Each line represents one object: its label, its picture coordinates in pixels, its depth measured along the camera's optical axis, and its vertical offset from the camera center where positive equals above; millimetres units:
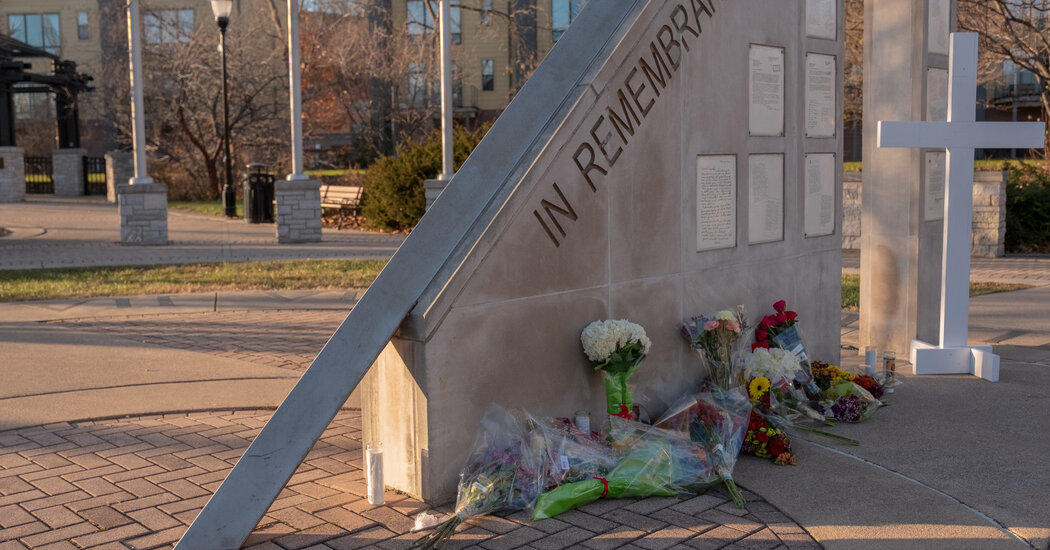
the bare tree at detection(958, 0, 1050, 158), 18312 +2948
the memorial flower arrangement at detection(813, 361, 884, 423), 6137 -1348
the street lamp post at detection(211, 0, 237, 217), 22562 +1596
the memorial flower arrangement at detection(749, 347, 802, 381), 6145 -1126
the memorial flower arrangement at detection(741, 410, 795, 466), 5297 -1412
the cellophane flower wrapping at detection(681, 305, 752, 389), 5910 -959
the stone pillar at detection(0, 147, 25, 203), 29016 +527
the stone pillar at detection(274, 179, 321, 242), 17781 -368
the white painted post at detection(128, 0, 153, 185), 16875 +1515
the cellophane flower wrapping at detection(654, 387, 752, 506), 5191 -1307
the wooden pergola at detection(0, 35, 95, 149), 29773 +3477
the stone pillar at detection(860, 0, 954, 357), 7922 +27
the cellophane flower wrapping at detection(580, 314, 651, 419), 5242 -899
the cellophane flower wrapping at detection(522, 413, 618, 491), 4785 -1335
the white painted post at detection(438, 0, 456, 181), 17828 +1521
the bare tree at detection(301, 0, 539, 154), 33531 +4261
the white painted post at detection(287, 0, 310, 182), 17172 +2055
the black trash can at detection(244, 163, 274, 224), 22422 -195
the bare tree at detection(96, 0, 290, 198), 30719 +2857
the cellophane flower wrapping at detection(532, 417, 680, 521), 4621 -1422
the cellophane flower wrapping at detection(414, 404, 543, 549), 4570 -1373
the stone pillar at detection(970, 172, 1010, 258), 15578 -502
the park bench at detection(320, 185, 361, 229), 22125 -237
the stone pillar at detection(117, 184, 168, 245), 17250 -392
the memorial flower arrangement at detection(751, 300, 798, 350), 6609 -937
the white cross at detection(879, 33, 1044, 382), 7086 +65
